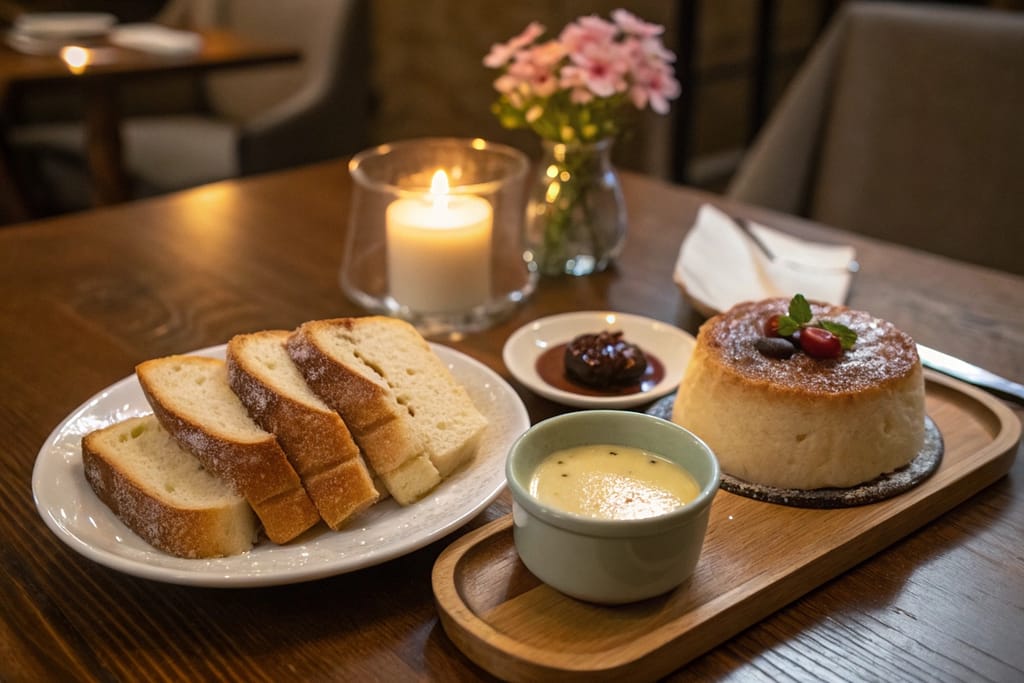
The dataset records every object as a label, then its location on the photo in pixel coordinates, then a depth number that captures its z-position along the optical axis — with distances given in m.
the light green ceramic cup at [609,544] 0.76
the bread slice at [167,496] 0.84
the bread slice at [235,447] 0.86
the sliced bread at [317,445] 0.88
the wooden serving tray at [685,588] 0.75
